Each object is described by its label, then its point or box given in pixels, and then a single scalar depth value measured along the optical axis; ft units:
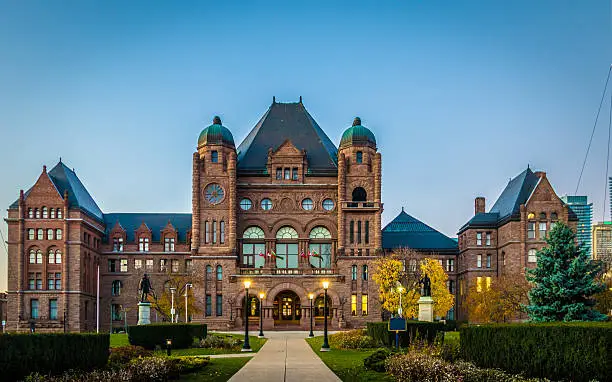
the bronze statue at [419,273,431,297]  164.14
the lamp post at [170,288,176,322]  234.66
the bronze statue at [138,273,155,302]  179.11
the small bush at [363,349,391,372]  102.68
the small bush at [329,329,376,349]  152.87
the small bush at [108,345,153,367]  104.42
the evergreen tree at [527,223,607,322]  120.37
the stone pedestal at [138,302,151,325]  173.17
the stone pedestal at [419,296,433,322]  160.25
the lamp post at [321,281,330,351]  153.17
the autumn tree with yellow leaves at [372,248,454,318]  258.98
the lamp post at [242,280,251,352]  154.40
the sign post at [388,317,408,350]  122.11
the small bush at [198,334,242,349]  162.71
